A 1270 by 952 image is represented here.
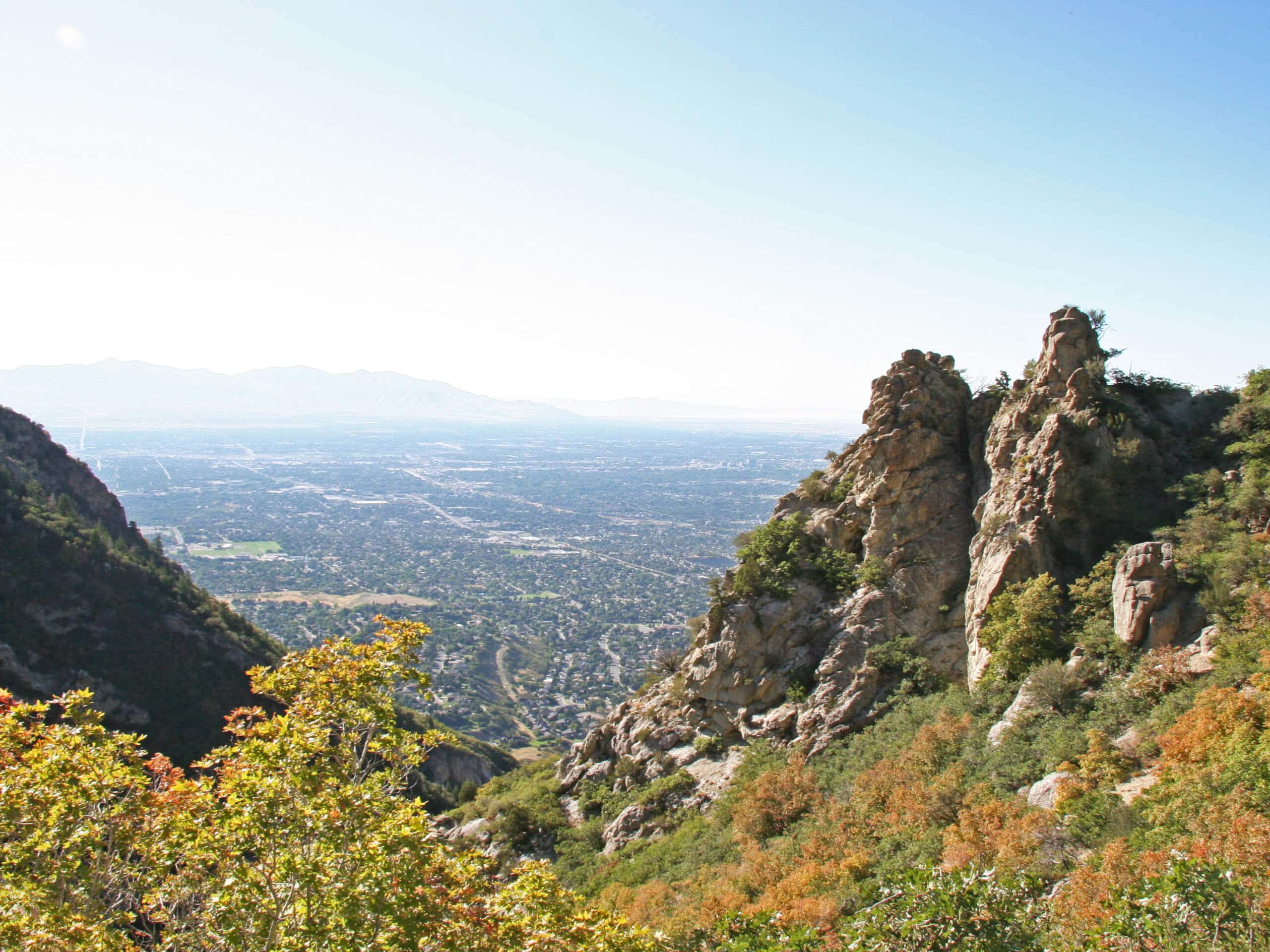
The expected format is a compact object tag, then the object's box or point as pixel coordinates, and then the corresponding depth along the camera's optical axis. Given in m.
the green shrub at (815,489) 25.38
